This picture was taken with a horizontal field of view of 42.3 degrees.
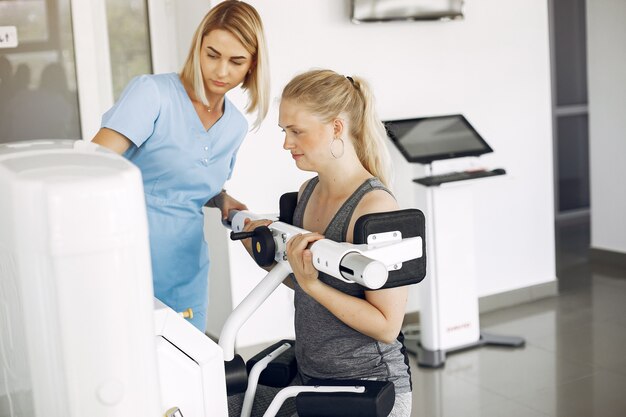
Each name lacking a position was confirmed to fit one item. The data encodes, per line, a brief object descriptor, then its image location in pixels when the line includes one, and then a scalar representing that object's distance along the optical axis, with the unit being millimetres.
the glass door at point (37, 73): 3781
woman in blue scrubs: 2062
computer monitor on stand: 3936
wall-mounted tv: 4074
